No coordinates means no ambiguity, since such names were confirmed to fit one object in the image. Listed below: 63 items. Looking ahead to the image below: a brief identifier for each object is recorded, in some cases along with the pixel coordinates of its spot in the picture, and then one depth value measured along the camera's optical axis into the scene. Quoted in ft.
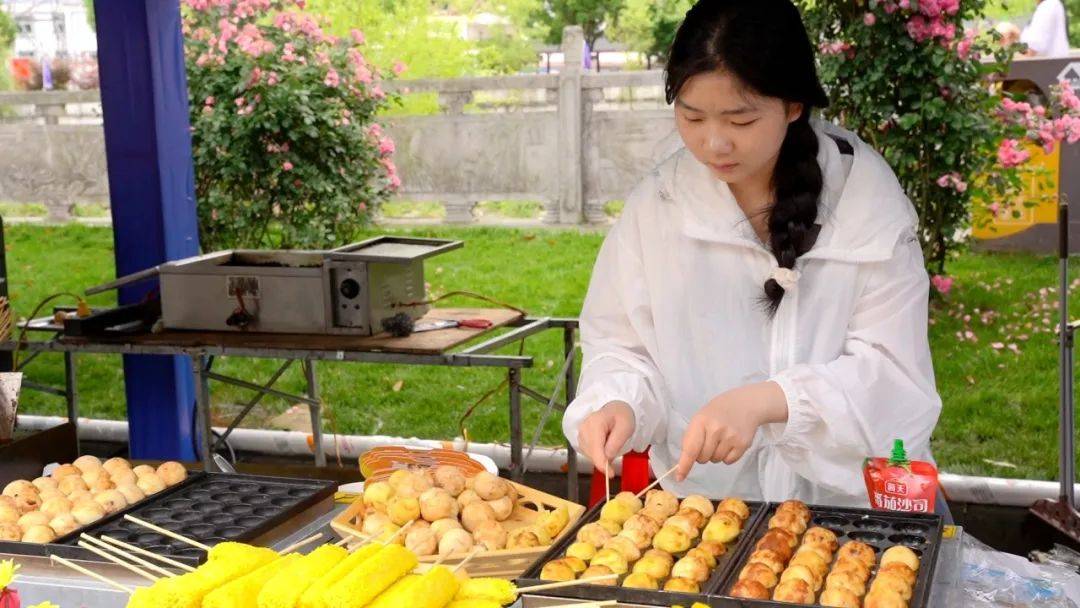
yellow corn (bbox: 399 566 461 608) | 5.44
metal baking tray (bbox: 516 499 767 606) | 5.72
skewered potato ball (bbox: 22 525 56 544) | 7.11
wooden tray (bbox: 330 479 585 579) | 6.64
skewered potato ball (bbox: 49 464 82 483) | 8.43
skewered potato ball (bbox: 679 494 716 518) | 7.00
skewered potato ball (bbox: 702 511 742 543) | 6.61
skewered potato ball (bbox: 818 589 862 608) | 5.68
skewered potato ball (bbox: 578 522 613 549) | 6.46
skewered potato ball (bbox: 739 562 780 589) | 5.88
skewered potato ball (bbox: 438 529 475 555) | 6.70
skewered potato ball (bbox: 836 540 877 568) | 6.11
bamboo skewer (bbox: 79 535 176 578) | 6.18
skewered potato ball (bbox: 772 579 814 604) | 5.69
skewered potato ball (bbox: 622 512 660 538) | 6.70
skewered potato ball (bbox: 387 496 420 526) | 7.18
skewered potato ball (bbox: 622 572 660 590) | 6.01
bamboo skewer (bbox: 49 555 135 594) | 5.86
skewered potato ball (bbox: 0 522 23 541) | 7.27
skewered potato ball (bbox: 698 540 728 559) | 6.42
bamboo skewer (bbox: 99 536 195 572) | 6.33
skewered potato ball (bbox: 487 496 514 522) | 7.46
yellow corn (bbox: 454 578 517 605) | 5.71
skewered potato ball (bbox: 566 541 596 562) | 6.24
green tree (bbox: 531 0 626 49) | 29.71
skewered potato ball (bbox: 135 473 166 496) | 8.11
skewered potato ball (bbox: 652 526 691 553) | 6.49
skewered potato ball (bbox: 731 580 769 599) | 5.71
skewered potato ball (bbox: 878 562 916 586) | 5.81
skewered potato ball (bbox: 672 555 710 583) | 6.05
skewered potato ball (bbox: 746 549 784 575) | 6.05
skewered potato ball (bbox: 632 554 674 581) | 6.22
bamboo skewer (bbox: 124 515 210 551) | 6.57
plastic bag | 6.26
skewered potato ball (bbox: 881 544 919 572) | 5.98
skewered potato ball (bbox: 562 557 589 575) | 6.07
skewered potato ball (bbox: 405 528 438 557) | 6.80
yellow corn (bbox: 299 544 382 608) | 5.34
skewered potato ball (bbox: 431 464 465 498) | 7.75
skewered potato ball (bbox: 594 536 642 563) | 6.37
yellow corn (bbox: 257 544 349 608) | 5.39
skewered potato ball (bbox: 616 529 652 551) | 6.54
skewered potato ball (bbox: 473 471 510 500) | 7.57
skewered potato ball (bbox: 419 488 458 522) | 7.20
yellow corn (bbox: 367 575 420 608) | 5.40
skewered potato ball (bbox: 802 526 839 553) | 6.34
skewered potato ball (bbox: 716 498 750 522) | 6.88
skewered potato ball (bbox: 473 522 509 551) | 6.81
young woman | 7.27
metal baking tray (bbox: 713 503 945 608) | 6.15
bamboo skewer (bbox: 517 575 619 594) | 5.72
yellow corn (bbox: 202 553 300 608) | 5.44
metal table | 12.73
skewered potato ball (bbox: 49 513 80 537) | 7.25
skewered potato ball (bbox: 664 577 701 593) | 5.92
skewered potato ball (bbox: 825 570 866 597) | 5.78
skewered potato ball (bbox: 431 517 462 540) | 6.96
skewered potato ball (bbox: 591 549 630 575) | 6.16
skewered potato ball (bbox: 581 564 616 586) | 6.02
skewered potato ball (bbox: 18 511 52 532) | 7.32
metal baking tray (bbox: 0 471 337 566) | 6.94
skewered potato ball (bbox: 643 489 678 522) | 6.99
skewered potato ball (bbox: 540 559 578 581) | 5.94
